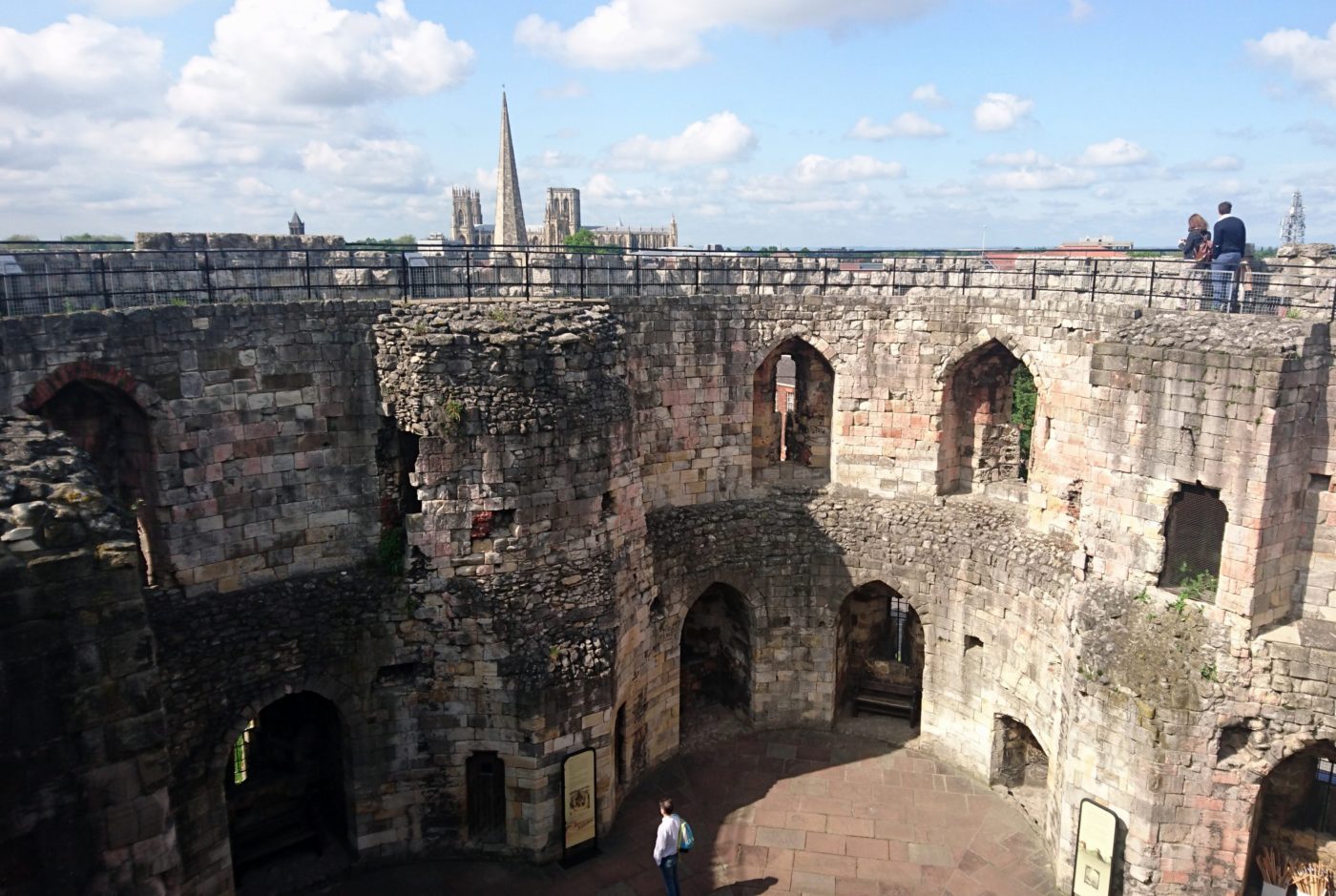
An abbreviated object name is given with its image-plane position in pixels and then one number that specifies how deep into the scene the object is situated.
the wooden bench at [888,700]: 16.08
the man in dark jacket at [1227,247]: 13.03
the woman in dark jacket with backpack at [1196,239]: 13.95
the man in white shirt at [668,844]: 11.49
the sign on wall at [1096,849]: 11.27
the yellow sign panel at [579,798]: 12.48
